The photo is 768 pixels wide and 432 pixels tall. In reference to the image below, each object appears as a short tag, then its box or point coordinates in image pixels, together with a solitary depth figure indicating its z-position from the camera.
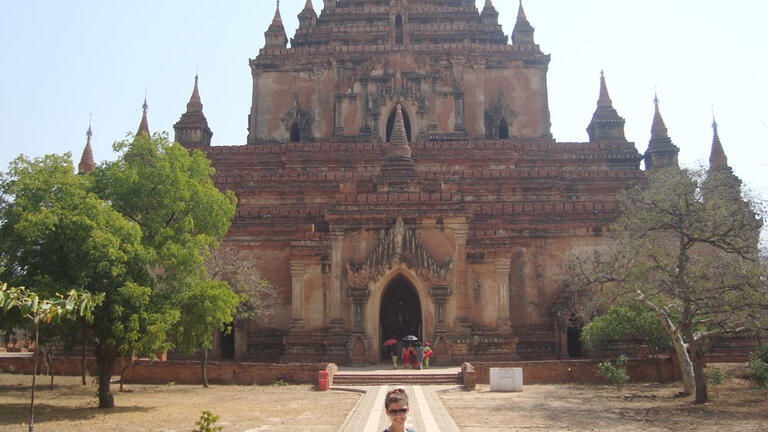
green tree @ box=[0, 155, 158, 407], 16.73
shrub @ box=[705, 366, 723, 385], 19.80
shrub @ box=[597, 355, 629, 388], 20.88
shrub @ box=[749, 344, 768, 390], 18.56
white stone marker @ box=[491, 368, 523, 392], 21.11
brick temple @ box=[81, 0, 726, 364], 26.16
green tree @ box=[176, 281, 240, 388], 18.88
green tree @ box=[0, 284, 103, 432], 12.20
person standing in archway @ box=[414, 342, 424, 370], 24.30
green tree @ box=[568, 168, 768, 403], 17.67
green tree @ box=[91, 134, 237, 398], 18.59
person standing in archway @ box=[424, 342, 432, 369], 24.53
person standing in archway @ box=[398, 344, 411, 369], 24.47
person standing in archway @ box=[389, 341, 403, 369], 25.38
